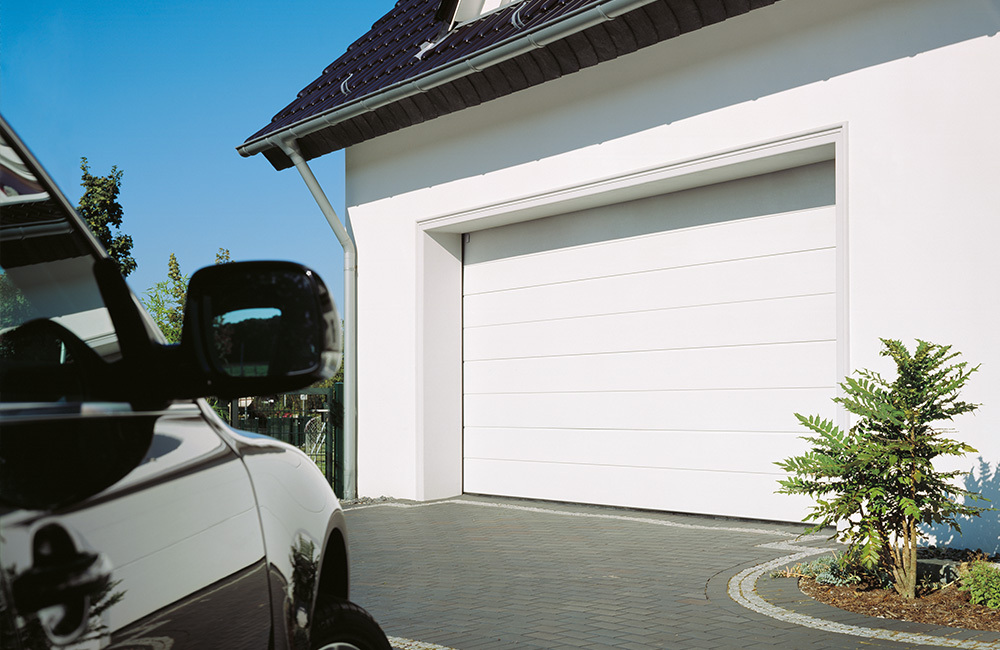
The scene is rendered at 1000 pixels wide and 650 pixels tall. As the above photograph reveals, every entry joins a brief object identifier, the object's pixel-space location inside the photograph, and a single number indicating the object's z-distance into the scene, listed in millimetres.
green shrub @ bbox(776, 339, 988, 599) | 5078
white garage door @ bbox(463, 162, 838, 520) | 8016
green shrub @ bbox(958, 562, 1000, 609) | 4812
